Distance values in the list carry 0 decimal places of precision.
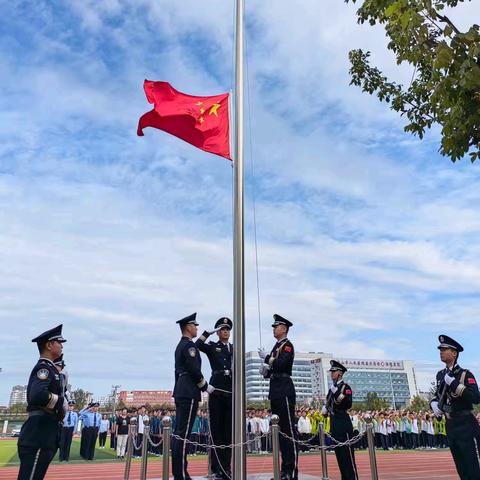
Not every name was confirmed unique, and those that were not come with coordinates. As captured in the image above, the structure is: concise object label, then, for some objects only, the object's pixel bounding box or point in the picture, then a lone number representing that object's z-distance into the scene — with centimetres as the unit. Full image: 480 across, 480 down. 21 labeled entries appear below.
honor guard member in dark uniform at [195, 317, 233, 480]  664
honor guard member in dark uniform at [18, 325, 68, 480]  482
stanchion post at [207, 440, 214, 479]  683
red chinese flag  659
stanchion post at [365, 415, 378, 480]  650
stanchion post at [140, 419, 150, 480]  589
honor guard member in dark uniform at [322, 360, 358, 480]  674
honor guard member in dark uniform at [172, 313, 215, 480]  614
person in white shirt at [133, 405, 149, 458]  1639
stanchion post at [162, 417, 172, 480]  530
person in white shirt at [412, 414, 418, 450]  2153
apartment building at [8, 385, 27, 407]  15075
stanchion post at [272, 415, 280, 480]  541
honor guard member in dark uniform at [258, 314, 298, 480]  619
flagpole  517
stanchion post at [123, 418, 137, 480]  657
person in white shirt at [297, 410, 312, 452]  2004
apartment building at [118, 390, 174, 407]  12081
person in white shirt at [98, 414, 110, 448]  1933
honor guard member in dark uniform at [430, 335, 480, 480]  560
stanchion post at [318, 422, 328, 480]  714
